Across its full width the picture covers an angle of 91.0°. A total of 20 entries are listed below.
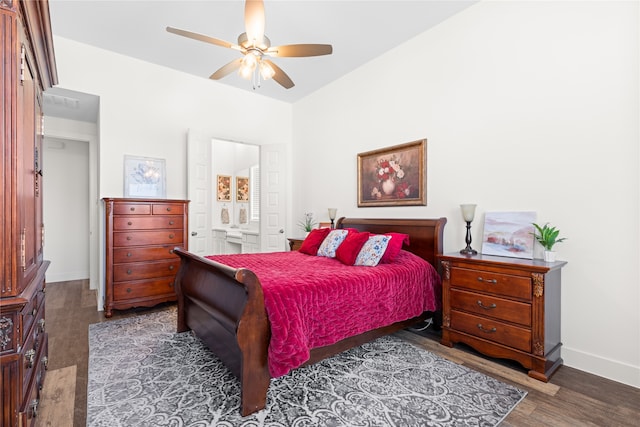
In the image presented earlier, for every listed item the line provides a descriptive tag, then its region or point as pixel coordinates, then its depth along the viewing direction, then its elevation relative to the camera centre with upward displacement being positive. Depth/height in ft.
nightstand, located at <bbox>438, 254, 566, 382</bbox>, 7.45 -2.50
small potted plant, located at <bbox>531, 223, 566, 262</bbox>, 8.07 -0.72
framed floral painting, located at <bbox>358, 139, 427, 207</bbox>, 11.91 +1.48
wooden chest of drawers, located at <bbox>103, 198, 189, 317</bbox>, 12.10 -1.49
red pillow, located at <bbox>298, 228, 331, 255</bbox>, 12.37 -1.19
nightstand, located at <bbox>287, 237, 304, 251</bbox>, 15.42 -1.59
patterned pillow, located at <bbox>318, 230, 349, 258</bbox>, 11.50 -1.16
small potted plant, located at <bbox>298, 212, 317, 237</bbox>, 16.52 -0.63
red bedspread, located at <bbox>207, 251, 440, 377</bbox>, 6.38 -2.14
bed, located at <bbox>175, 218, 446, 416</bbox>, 6.12 -2.40
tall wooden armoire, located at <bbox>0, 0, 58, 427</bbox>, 4.06 +0.02
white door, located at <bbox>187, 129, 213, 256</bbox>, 14.97 +0.99
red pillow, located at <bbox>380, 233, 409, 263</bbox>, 10.27 -1.22
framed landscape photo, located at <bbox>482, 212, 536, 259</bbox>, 8.89 -0.66
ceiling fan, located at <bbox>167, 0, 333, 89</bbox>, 7.76 +4.53
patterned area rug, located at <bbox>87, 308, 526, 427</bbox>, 5.97 -3.93
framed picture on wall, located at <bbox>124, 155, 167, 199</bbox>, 13.83 +1.55
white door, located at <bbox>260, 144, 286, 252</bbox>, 17.51 +0.82
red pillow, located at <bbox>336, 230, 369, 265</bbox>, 10.14 -1.19
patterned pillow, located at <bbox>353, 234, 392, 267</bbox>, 9.73 -1.24
